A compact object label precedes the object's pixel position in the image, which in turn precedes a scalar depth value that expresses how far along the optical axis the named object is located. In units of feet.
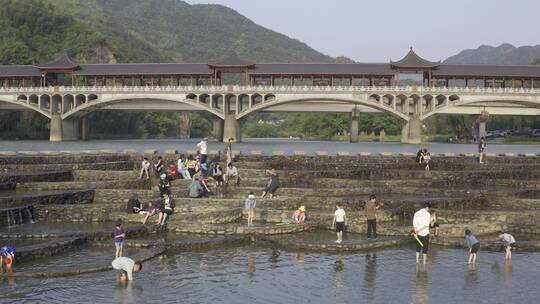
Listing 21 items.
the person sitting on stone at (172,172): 103.52
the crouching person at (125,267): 50.93
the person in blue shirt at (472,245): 58.29
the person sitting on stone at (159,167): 101.50
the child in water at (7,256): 54.08
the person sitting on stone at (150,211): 78.59
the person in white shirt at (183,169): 107.64
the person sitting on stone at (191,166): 106.73
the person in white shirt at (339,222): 67.00
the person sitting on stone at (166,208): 77.41
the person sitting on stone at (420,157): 137.58
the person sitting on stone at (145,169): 106.63
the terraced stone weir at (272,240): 49.80
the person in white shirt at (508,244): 61.11
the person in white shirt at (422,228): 57.52
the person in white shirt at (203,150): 105.39
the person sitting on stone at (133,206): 82.02
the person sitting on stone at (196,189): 89.86
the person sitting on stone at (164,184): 86.17
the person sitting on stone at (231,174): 102.47
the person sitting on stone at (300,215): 79.00
